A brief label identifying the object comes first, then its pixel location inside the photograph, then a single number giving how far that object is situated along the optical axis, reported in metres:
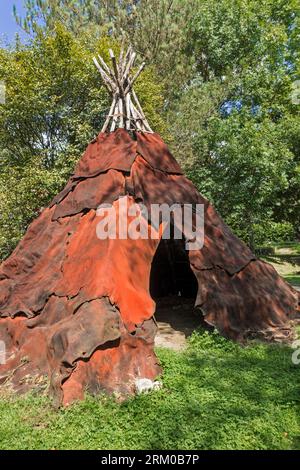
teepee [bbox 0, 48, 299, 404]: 5.14
